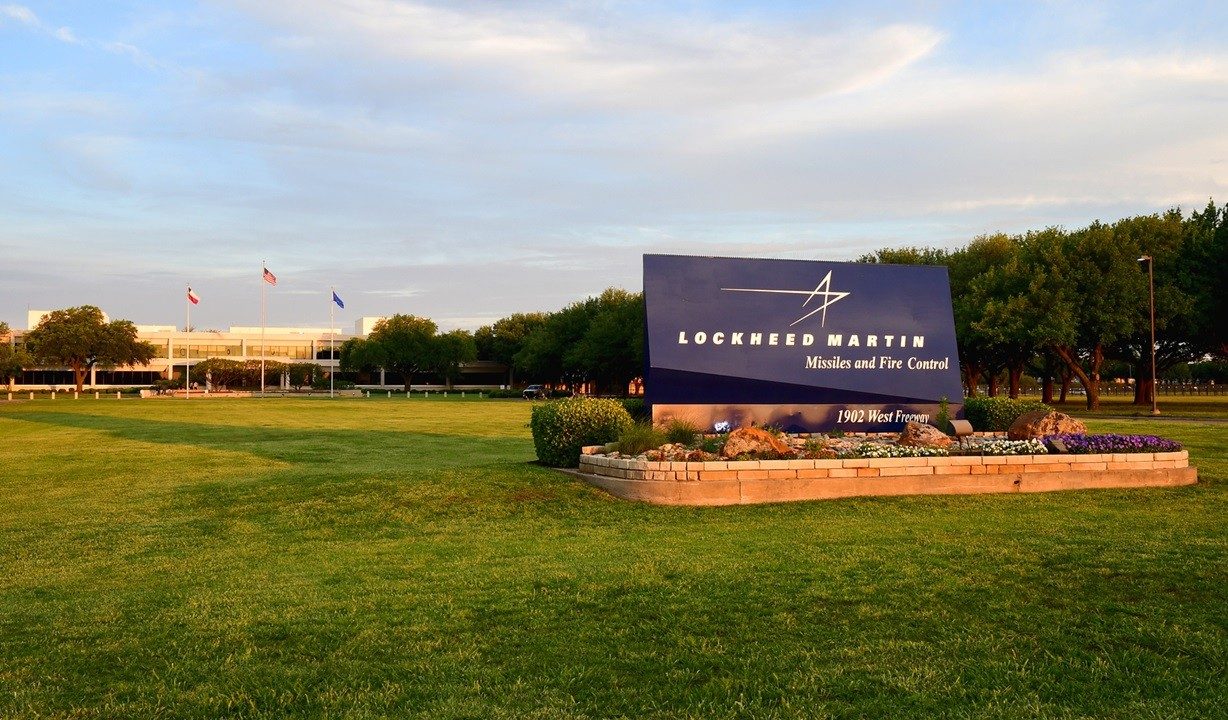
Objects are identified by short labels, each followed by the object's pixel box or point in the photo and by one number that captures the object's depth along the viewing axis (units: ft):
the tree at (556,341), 289.53
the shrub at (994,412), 60.54
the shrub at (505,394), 289.88
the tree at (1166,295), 154.20
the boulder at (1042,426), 50.63
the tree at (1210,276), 137.18
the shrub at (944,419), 58.95
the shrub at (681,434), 49.80
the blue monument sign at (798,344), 54.44
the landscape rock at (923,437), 50.16
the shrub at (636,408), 56.45
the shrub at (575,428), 51.52
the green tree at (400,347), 355.56
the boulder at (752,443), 44.01
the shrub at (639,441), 46.06
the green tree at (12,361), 327.88
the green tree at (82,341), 307.58
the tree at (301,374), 401.70
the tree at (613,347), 245.86
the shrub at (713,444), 45.78
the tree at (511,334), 373.93
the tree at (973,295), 176.76
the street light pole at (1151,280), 140.31
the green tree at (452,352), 362.74
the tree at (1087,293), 158.40
